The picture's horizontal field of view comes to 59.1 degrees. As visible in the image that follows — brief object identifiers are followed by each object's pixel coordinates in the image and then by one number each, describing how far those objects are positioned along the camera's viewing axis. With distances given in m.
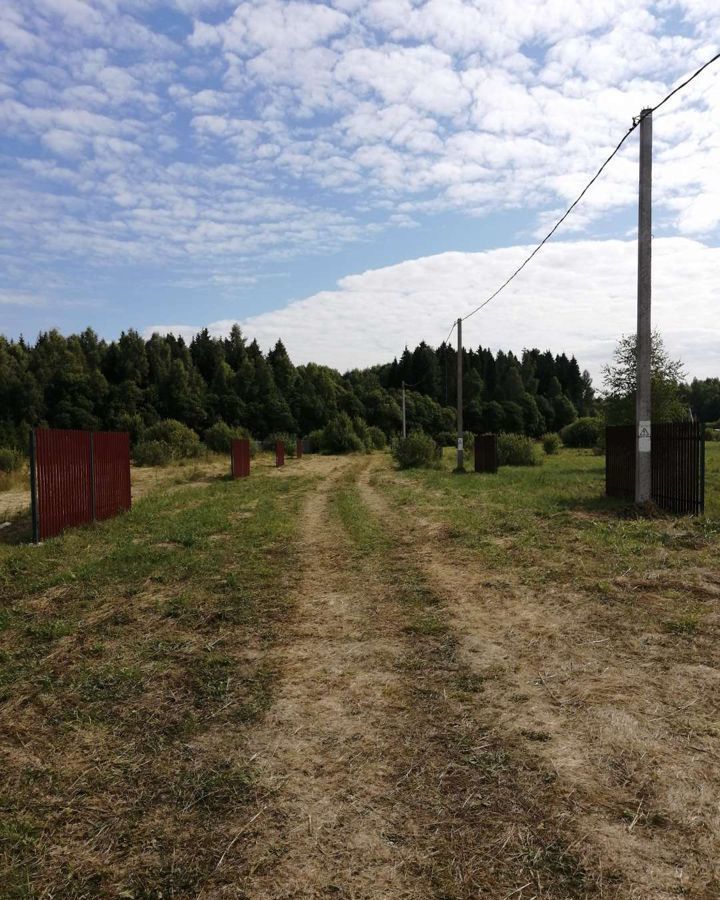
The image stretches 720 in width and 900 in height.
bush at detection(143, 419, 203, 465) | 38.66
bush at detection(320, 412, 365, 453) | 52.22
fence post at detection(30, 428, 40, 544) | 10.16
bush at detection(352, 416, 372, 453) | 55.17
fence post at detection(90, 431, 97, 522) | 12.50
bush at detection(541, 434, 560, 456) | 47.56
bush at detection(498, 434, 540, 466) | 32.97
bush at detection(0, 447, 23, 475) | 23.06
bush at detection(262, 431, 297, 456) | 48.62
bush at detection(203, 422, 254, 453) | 45.68
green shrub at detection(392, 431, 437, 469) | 31.06
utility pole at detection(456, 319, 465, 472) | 26.84
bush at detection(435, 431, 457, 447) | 69.06
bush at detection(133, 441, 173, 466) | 33.29
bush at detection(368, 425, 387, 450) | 59.12
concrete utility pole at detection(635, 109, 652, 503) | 11.66
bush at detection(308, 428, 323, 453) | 54.56
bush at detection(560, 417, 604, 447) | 52.56
